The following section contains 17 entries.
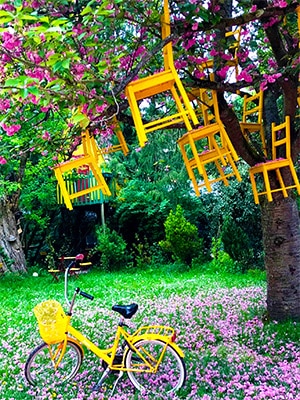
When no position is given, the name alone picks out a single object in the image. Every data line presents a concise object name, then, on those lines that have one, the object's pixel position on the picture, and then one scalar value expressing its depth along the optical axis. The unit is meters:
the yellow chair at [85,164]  4.14
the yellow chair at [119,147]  4.61
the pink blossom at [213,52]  3.96
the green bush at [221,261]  10.01
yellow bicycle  3.45
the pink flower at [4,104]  3.55
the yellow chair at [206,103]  4.42
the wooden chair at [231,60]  4.21
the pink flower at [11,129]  3.81
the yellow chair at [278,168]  4.57
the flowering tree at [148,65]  2.87
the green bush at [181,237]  10.89
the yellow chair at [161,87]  3.12
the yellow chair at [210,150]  4.24
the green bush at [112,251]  11.69
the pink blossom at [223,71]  4.12
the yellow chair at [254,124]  5.12
